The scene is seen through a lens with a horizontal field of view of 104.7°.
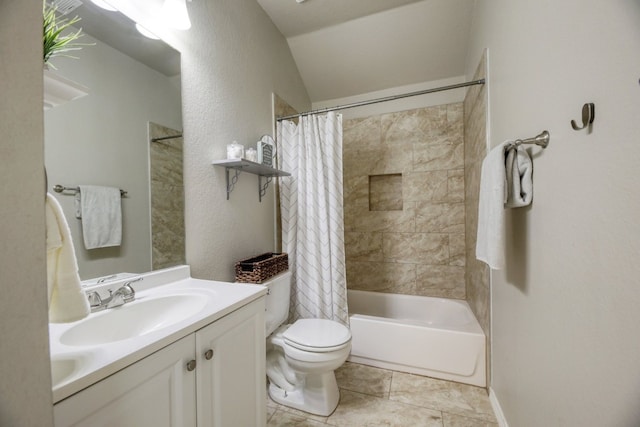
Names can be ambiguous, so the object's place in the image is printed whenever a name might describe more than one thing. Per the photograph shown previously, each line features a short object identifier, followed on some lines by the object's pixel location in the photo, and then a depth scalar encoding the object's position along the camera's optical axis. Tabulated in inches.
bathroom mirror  34.8
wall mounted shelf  57.9
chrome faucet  35.1
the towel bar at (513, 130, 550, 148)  33.2
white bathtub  65.8
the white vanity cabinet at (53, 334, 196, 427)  20.5
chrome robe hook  23.8
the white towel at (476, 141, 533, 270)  38.6
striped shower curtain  76.9
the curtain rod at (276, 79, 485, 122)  64.4
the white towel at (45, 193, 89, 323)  19.7
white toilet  54.2
